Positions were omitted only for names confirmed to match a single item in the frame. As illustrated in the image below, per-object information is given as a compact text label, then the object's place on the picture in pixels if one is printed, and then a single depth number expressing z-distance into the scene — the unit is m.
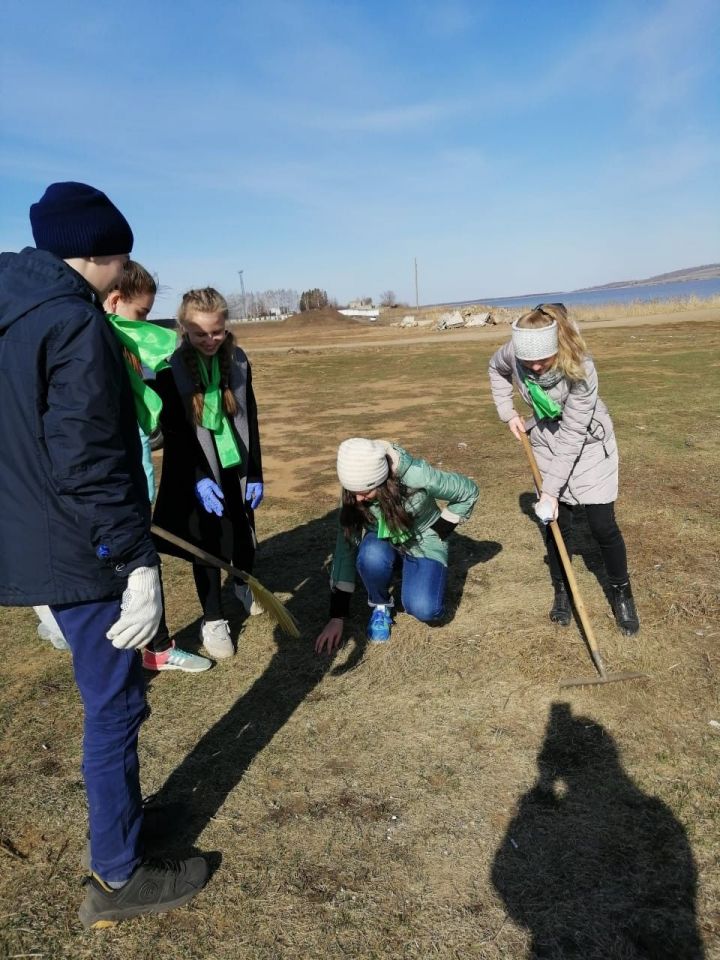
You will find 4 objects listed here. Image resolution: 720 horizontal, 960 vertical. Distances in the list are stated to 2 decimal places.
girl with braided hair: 3.55
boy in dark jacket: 1.72
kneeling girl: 3.60
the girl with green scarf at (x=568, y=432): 3.44
